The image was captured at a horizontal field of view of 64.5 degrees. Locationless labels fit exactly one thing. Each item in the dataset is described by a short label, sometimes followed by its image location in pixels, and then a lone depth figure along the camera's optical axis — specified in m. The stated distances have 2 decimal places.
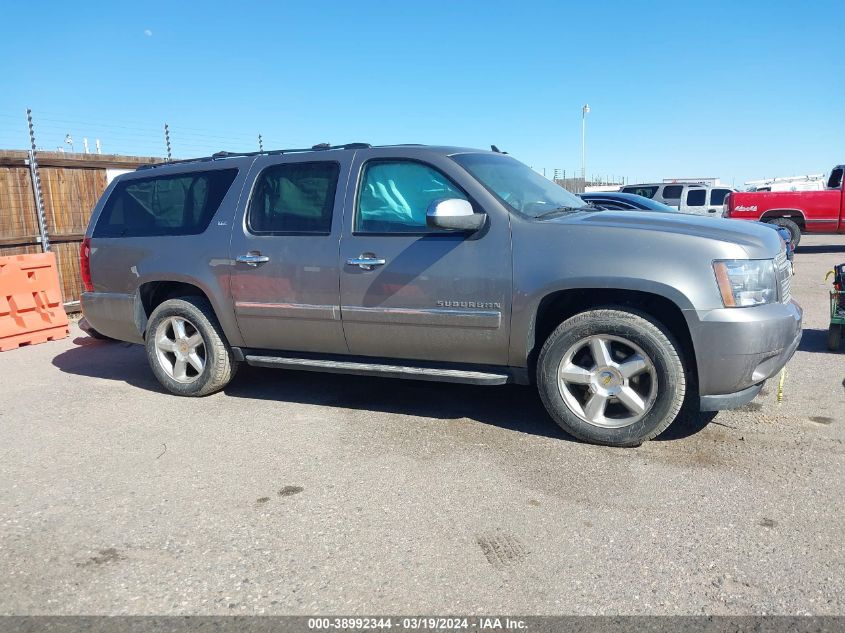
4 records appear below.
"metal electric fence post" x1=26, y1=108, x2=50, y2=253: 9.32
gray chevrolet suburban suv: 3.78
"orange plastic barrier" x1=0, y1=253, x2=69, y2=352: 7.74
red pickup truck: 17.36
